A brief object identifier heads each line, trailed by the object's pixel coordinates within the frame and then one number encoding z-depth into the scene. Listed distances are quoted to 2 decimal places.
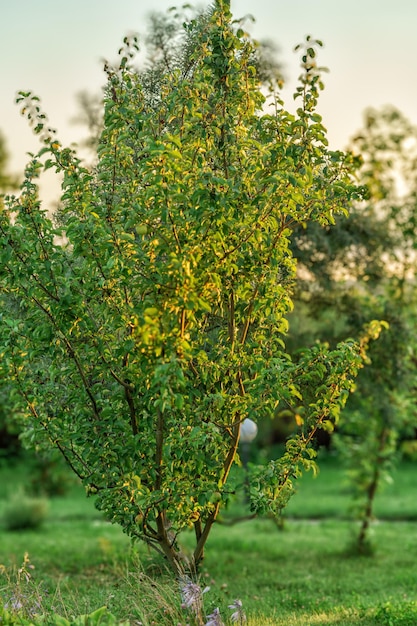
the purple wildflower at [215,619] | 5.09
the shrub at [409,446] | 12.69
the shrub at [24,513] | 14.84
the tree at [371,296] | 9.88
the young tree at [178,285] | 5.46
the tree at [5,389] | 8.64
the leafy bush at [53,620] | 4.91
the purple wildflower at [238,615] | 5.40
